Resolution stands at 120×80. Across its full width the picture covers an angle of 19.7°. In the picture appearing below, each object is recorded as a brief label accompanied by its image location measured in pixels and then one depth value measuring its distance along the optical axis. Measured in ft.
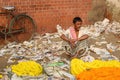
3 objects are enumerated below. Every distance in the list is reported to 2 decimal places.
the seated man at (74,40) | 28.45
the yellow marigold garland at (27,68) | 25.19
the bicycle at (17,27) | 34.27
